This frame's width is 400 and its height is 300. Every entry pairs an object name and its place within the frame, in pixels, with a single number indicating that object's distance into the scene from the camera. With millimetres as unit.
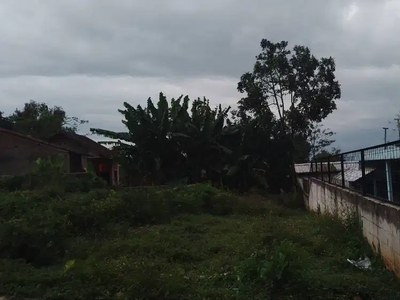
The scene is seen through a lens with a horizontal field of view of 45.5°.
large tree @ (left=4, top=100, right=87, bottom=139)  41000
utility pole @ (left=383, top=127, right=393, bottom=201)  6566
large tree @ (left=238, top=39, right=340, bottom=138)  25547
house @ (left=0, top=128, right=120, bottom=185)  26266
